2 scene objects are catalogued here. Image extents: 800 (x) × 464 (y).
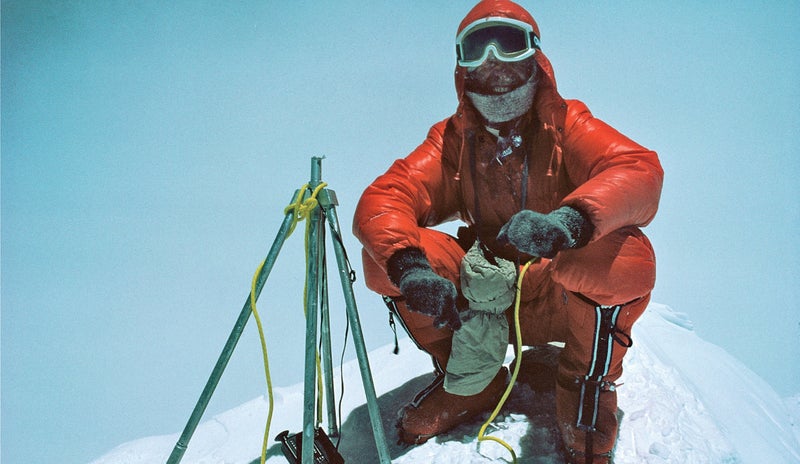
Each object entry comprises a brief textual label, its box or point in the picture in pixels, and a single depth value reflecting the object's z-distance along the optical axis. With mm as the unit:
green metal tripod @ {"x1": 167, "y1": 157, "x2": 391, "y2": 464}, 1235
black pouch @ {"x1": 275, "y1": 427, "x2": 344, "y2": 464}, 1386
